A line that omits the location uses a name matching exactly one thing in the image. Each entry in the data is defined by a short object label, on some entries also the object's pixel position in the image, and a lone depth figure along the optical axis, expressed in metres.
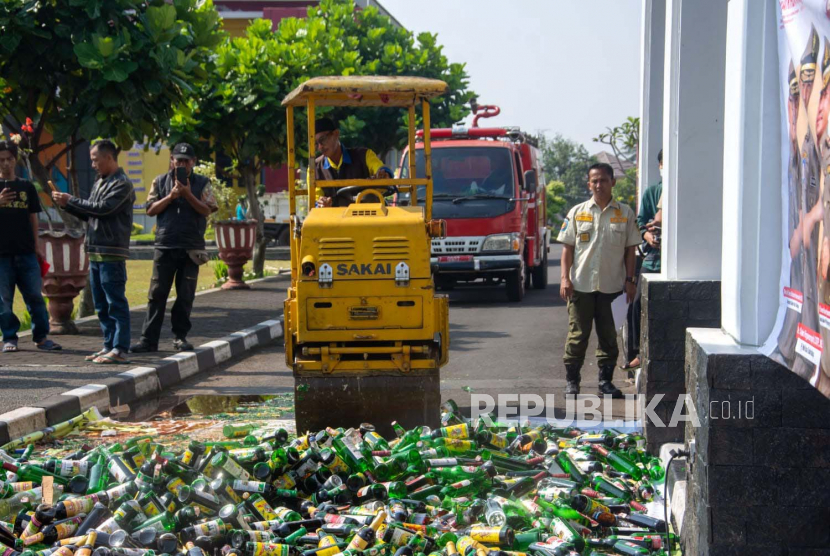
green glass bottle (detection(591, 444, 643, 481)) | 5.79
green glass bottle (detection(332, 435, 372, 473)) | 5.54
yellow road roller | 6.70
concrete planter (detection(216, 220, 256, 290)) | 18.16
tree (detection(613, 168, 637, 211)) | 44.07
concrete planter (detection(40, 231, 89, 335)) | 11.66
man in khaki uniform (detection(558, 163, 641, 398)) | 8.27
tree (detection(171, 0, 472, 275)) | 18.42
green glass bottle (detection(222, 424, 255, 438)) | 6.81
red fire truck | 16.67
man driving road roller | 7.84
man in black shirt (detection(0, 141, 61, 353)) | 10.06
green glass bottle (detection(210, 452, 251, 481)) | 5.27
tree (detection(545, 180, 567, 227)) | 50.07
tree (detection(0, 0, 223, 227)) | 11.45
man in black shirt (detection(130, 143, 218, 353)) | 10.20
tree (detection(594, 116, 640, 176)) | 34.16
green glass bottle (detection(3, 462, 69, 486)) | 5.45
